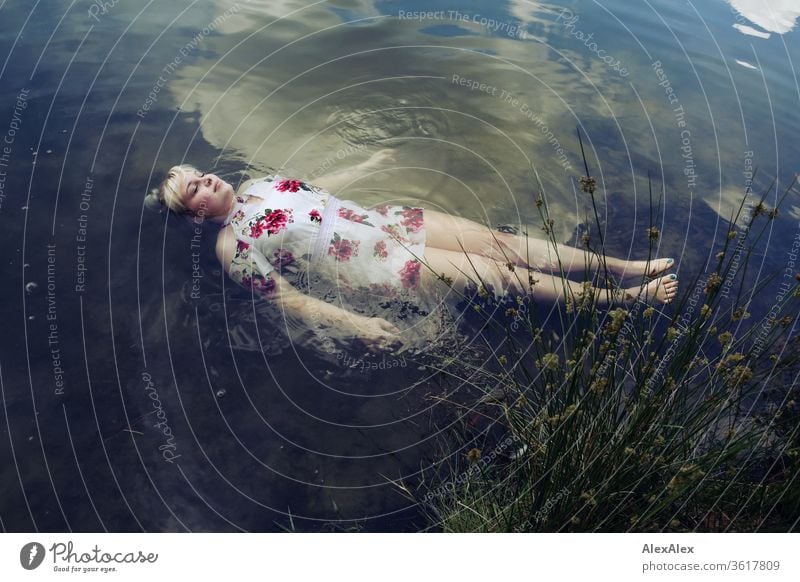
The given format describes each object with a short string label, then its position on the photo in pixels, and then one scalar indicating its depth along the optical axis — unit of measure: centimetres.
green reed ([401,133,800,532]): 212
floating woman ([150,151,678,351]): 299
